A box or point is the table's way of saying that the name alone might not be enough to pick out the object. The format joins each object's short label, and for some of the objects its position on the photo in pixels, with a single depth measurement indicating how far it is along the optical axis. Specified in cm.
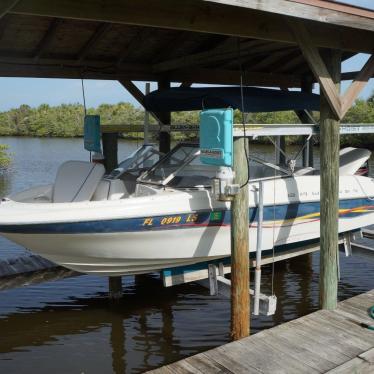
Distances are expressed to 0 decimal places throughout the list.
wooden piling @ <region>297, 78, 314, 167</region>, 923
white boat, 548
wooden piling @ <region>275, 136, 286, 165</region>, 761
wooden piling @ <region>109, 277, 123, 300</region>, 792
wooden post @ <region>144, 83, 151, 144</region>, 777
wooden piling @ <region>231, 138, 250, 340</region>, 540
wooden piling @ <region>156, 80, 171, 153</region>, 885
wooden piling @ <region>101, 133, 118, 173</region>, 813
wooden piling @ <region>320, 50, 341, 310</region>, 577
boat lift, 567
